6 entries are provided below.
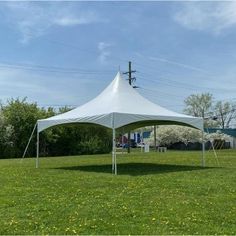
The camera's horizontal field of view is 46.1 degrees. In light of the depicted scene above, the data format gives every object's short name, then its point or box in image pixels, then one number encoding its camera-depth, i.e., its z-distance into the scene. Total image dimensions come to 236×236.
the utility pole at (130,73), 26.98
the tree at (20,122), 21.84
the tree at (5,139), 21.32
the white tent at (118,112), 9.69
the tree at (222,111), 51.84
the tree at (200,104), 49.37
